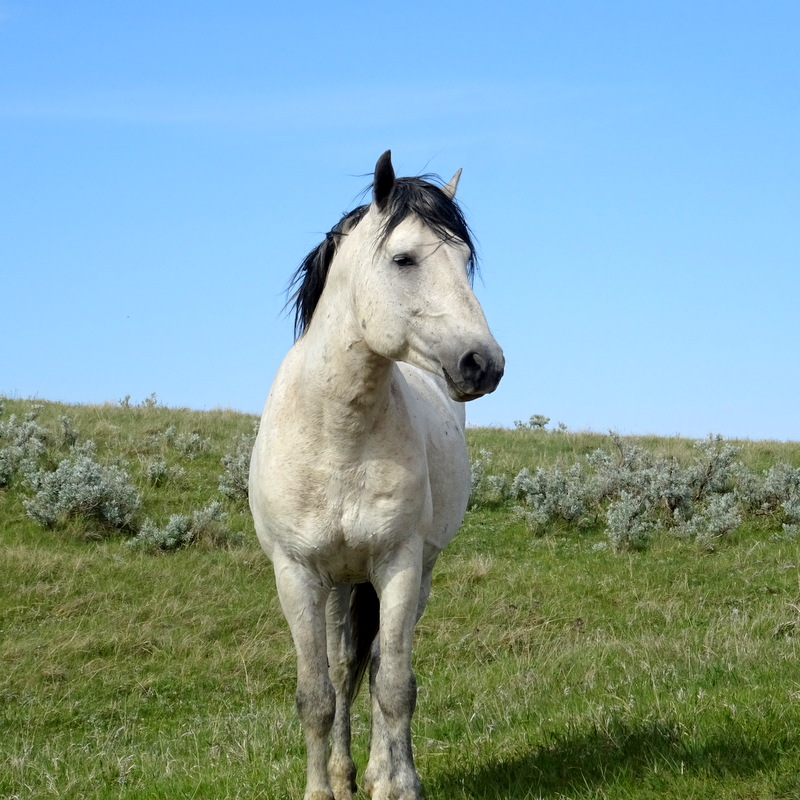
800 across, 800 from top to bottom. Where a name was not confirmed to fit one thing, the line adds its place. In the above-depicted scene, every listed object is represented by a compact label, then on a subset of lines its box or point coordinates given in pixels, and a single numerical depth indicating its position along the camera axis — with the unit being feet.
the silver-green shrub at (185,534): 39.83
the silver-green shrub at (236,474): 45.91
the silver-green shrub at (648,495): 42.11
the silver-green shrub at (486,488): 47.34
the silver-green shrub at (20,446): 44.70
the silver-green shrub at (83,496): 40.98
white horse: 14.35
